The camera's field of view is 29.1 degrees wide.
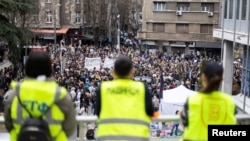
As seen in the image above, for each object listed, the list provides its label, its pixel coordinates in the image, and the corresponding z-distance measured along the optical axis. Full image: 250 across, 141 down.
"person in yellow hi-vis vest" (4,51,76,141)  3.89
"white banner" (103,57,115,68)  29.21
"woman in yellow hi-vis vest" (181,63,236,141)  3.97
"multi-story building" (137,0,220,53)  53.78
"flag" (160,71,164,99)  21.33
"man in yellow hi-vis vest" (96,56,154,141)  3.98
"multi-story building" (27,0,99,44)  61.16
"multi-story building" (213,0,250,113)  25.27
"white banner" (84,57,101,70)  27.27
